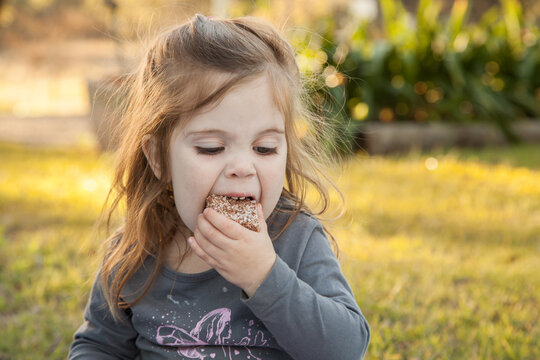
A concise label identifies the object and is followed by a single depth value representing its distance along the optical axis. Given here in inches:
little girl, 60.8
